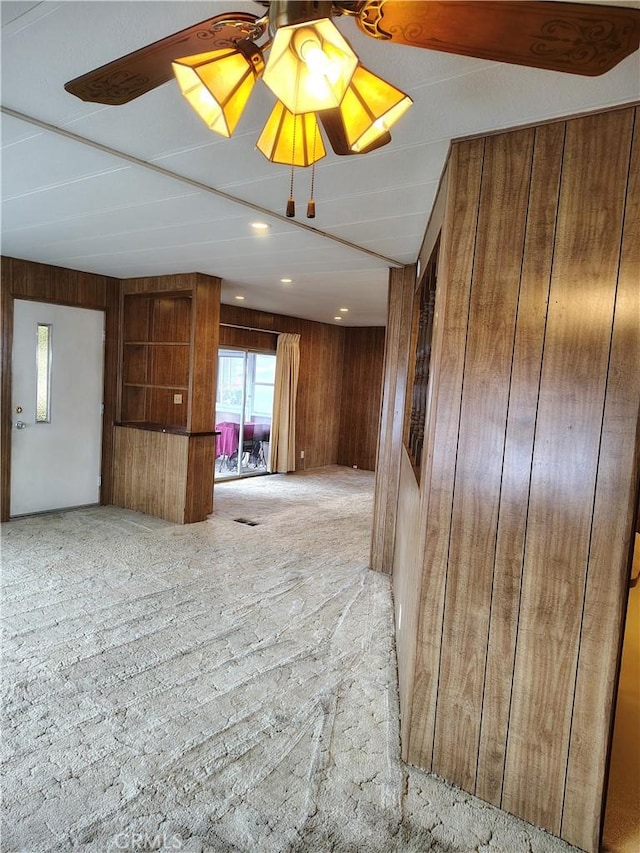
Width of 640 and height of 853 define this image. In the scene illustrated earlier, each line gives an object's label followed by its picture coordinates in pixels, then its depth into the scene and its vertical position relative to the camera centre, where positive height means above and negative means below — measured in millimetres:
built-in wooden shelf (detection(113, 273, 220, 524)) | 5066 -200
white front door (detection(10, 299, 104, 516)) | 4859 -325
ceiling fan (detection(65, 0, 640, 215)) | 928 +698
